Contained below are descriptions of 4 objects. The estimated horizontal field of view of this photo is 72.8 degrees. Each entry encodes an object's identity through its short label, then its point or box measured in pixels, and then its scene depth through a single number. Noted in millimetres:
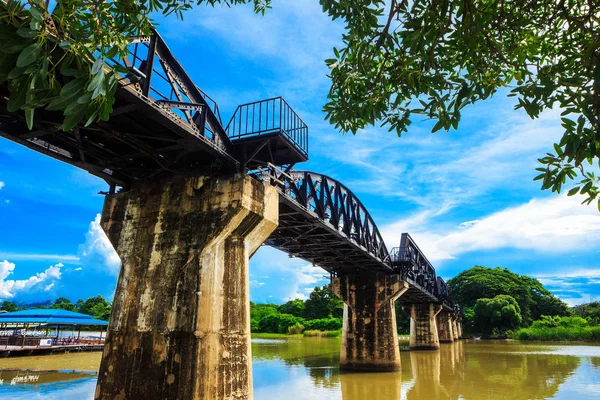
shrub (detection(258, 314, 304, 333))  94500
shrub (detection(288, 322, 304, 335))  90075
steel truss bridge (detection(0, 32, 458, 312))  9680
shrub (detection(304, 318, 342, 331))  85625
